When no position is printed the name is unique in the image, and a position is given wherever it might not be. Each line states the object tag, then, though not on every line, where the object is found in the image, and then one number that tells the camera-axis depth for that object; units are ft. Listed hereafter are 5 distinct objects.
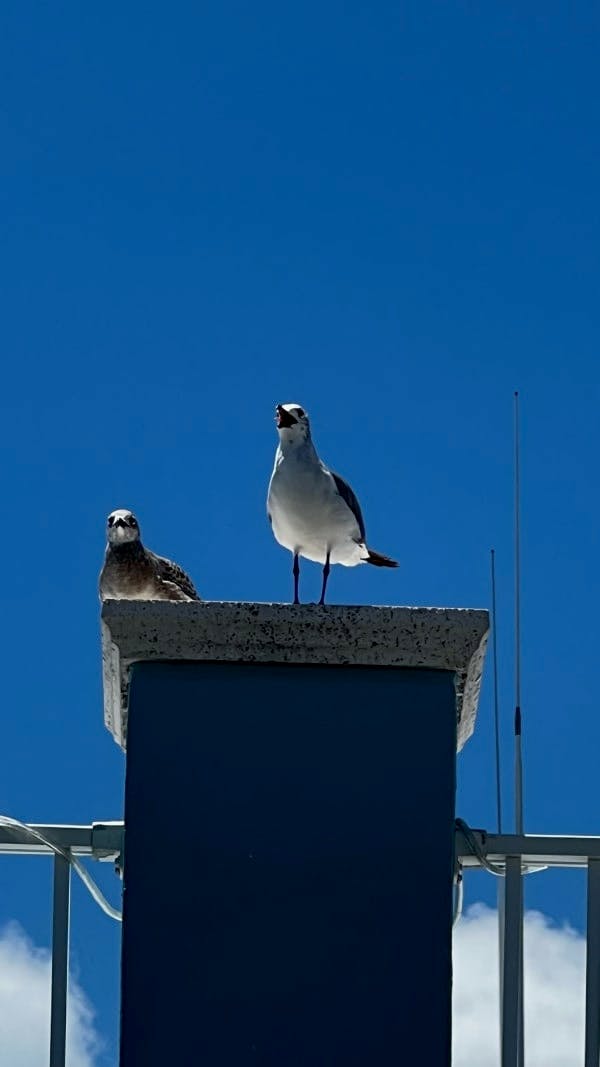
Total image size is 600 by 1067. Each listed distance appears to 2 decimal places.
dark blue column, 18.48
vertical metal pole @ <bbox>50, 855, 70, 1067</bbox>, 20.68
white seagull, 29.84
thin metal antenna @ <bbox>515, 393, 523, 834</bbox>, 27.96
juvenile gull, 32.17
